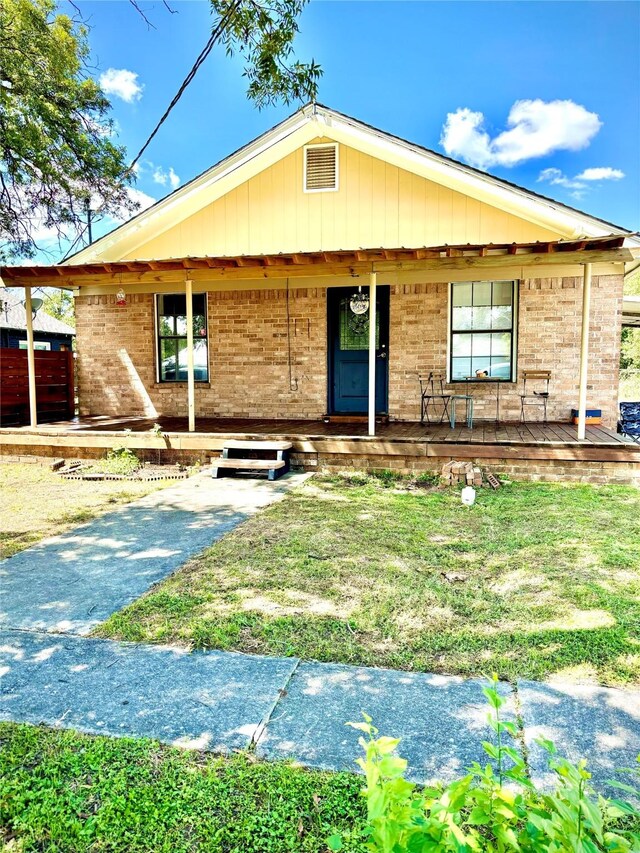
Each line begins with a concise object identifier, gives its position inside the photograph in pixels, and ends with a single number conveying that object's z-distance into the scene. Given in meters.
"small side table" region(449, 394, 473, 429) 8.86
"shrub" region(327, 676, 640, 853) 1.05
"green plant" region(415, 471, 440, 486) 7.35
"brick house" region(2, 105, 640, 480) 8.59
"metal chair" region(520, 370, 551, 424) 8.97
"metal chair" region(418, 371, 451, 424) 9.42
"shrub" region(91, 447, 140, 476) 8.11
